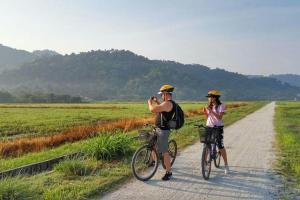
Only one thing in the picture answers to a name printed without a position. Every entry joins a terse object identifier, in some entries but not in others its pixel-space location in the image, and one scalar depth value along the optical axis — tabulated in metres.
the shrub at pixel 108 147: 12.00
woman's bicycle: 9.81
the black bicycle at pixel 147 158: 9.50
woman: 10.48
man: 9.32
